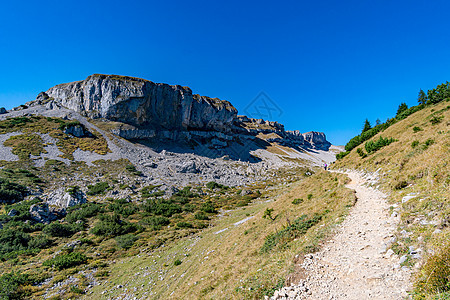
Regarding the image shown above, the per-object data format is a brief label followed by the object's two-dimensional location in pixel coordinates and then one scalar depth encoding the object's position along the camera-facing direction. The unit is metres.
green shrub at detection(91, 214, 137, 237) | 27.42
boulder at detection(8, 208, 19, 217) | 28.08
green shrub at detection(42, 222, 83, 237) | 26.64
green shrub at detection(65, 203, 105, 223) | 31.02
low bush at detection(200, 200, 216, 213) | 37.34
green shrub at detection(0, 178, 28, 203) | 32.67
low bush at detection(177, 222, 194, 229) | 29.55
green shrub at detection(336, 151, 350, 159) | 38.41
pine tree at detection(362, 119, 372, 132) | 56.02
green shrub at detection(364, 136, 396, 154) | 23.43
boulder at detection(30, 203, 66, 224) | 29.30
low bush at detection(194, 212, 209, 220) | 33.23
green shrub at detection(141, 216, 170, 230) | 30.76
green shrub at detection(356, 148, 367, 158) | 25.94
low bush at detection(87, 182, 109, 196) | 41.69
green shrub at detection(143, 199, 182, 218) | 36.34
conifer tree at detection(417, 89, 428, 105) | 47.44
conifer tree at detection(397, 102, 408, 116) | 51.16
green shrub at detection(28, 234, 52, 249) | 23.61
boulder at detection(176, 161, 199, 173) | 65.50
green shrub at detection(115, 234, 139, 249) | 23.94
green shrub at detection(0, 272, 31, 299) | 14.63
